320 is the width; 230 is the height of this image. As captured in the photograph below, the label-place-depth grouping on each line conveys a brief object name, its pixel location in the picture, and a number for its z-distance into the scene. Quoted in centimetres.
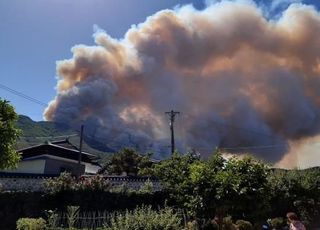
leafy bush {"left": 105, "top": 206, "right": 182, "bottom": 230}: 1334
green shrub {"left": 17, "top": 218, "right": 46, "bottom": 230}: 1409
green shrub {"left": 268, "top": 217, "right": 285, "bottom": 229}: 2245
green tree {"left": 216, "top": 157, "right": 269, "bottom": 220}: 1507
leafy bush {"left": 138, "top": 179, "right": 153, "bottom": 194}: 2167
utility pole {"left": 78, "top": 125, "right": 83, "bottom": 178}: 3622
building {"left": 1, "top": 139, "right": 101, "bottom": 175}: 3809
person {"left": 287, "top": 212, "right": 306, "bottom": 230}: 1164
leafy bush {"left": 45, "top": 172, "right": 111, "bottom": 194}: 1917
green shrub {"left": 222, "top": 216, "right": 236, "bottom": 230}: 1689
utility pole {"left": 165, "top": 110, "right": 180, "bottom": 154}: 4404
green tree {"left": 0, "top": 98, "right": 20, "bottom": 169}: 1303
